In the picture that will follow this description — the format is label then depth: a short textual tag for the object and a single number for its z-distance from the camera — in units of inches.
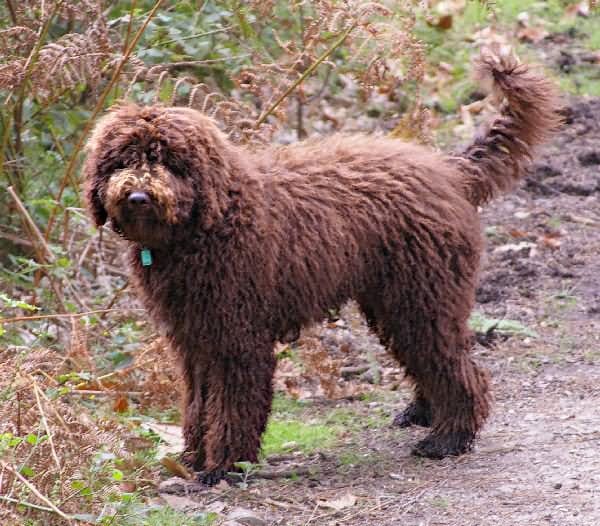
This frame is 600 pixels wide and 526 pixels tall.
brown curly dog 411.7
